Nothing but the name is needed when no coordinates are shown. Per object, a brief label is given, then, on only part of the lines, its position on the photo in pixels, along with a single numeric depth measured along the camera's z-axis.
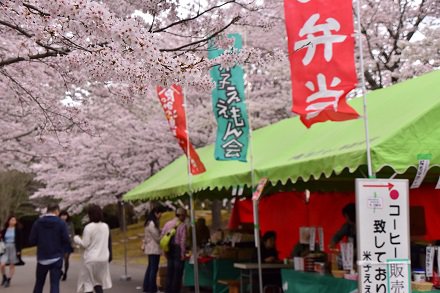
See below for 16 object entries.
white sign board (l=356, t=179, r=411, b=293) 5.42
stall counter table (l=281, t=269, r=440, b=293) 7.33
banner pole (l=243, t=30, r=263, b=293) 8.02
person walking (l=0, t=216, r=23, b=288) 15.11
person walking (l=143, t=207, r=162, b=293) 13.12
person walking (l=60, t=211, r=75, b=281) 14.87
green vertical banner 8.90
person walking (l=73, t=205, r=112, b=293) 9.59
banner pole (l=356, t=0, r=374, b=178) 5.75
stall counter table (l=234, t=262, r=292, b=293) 10.11
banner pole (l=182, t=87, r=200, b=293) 10.13
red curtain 9.93
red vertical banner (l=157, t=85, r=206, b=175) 10.89
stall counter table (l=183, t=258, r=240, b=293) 12.08
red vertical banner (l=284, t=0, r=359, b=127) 5.90
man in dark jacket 9.42
